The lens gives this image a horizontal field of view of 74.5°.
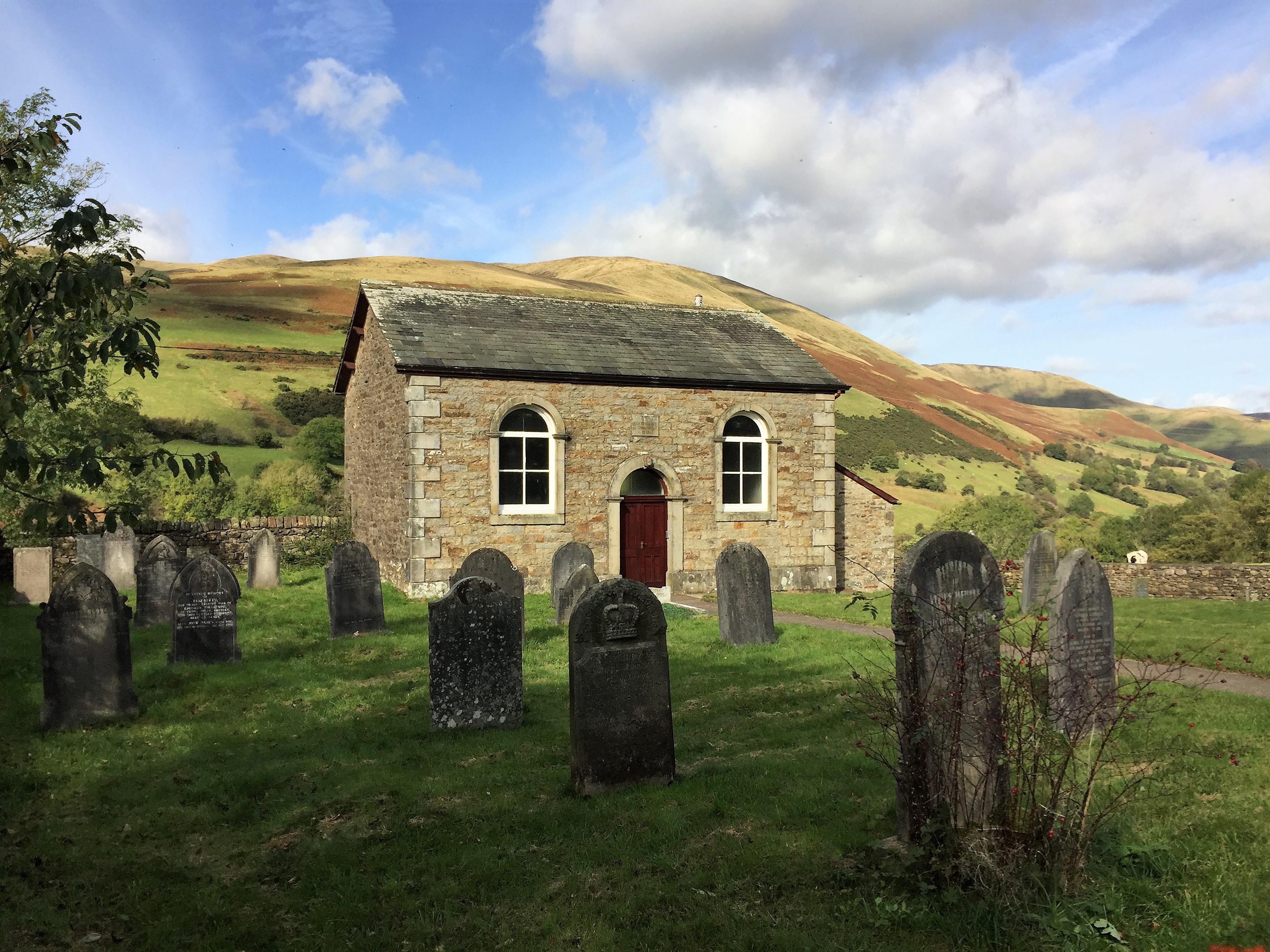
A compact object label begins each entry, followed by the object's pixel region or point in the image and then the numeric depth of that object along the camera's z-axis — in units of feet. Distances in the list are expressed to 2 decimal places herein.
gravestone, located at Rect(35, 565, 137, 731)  26.58
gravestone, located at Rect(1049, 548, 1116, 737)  23.76
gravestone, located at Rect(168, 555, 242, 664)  33.91
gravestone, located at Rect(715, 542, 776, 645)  37.32
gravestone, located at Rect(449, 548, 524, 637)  38.93
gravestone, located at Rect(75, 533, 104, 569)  58.49
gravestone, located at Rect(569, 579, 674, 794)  19.93
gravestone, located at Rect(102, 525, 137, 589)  58.59
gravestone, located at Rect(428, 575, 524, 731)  25.76
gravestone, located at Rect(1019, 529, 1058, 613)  50.19
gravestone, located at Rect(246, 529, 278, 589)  57.98
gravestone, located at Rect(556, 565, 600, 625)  41.57
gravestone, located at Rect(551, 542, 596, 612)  46.91
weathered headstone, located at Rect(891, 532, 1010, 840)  14.30
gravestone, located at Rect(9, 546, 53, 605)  52.80
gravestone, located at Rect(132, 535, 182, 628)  43.96
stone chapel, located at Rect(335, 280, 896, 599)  56.13
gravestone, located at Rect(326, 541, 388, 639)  40.01
